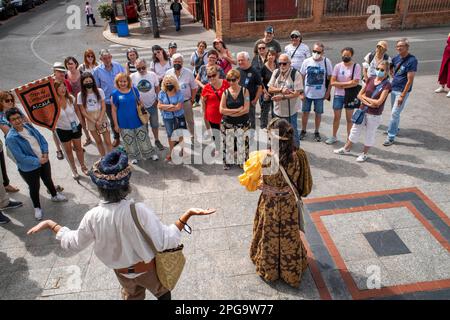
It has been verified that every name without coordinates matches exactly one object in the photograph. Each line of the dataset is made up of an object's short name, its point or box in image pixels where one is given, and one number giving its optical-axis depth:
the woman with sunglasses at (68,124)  6.12
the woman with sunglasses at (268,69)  7.15
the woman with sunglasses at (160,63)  7.70
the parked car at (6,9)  27.44
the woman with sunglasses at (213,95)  6.21
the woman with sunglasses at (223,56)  8.02
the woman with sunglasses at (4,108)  5.55
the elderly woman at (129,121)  6.42
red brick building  17.39
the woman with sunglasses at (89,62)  7.55
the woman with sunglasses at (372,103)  5.94
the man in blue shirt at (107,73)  7.16
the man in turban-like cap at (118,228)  2.80
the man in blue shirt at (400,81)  6.68
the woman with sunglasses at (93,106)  6.28
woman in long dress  3.67
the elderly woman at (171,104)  6.46
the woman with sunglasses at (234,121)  6.00
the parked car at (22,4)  30.37
